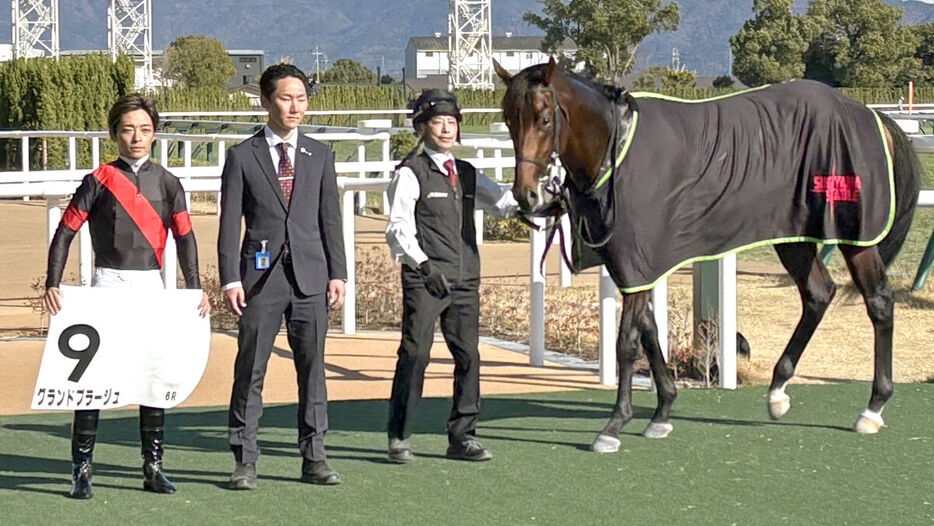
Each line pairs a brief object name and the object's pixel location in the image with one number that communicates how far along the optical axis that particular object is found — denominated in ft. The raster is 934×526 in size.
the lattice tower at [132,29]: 261.85
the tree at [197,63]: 312.91
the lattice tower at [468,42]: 296.30
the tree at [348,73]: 472.85
